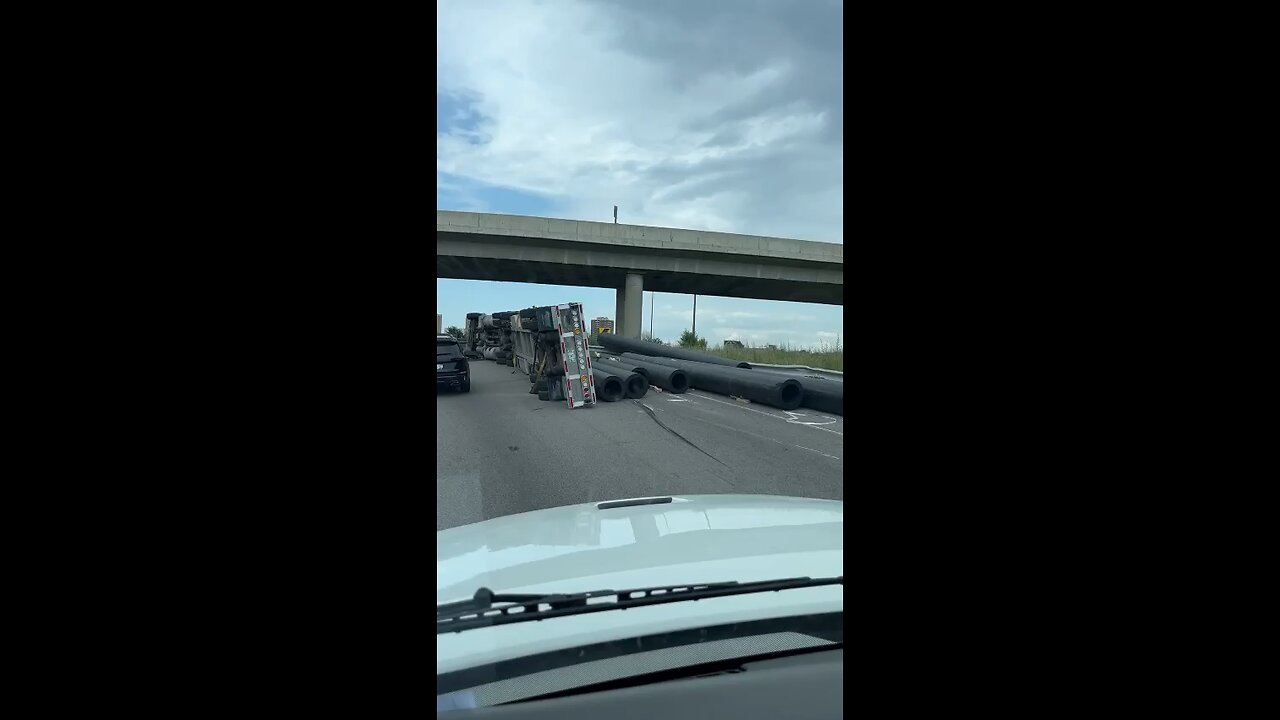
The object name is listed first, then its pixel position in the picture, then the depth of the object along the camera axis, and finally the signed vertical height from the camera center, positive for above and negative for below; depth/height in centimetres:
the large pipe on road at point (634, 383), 1420 -51
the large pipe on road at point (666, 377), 1499 -40
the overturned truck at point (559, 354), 1323 +9
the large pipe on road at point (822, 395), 1123 -60
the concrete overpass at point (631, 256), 2562 +400
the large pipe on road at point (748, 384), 1193 -48
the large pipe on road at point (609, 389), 1403 -62
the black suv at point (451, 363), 1469 -10
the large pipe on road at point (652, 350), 1751 +28
